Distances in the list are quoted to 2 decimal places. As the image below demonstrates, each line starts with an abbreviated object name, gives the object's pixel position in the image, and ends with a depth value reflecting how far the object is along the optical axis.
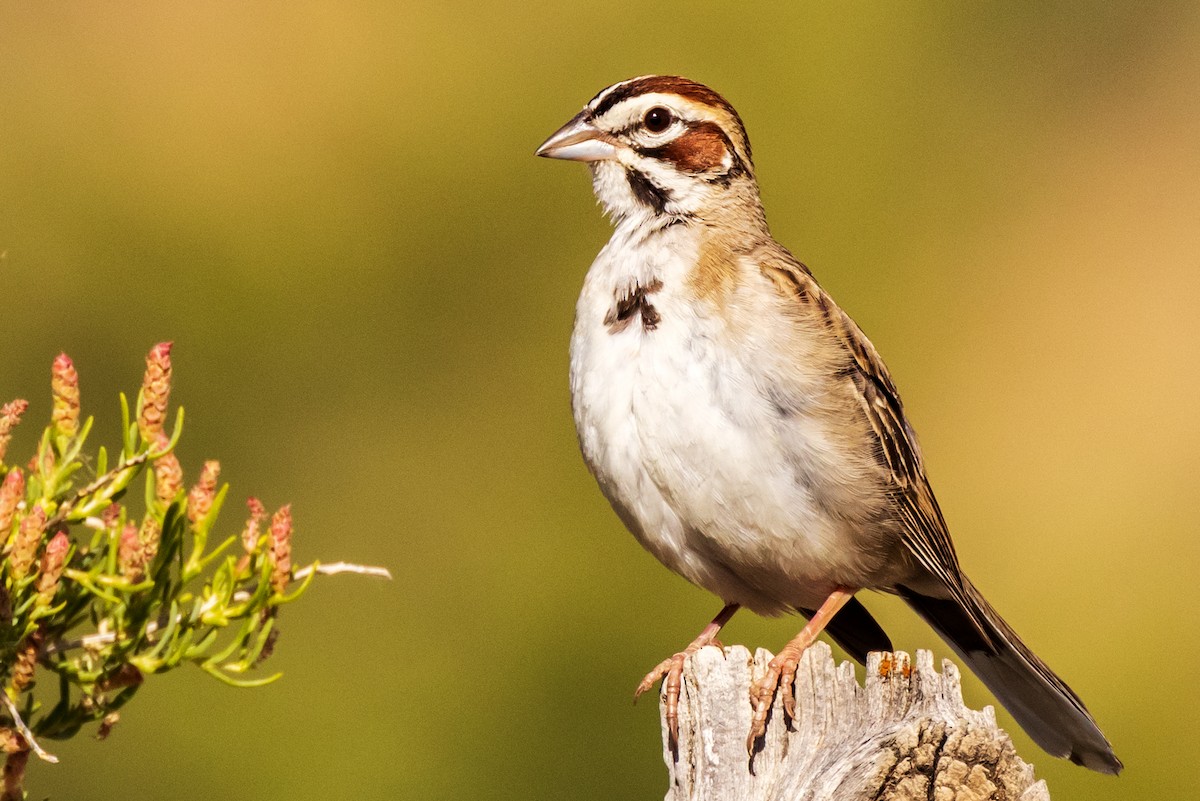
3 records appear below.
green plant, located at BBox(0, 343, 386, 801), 2.99
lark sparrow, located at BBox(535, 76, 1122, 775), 3.06
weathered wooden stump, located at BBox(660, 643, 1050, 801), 3.00
